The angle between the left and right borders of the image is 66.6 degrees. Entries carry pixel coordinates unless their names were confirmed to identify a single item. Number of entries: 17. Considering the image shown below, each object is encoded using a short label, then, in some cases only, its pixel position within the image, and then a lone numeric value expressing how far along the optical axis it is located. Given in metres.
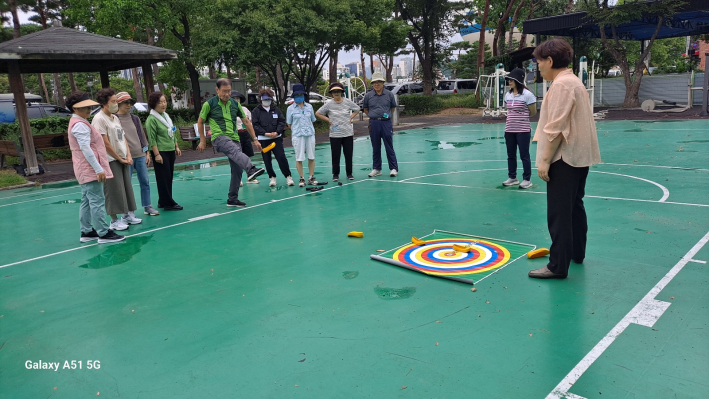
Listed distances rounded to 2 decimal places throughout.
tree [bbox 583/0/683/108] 20.89
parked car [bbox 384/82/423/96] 33.56
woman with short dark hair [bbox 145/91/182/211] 7.85
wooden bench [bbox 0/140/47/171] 13.70
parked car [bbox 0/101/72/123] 23.38
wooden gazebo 12.81
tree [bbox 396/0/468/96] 30.39
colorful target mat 4.89
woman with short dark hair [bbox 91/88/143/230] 6.73
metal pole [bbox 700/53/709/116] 18.81
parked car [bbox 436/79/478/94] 34.47
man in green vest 8.05
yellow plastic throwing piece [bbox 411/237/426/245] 5.81
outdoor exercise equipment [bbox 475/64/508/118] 22.61
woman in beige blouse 4.23
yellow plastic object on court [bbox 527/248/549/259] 5.12
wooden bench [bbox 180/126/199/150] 17.69
